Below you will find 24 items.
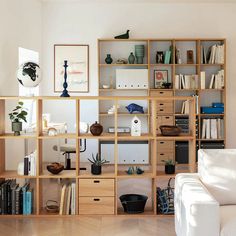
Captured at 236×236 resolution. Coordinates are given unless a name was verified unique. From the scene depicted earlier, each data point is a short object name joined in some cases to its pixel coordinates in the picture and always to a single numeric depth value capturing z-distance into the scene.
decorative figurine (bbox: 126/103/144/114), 7.83
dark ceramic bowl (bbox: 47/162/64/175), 4.82
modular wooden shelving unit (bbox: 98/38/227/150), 7.91
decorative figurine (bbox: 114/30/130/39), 7.80
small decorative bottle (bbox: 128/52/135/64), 7.83
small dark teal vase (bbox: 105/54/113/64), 7.84
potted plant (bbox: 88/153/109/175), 4.82
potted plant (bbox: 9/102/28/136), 4.89
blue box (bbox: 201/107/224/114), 7.79
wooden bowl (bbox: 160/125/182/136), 4.85
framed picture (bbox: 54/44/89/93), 8.01
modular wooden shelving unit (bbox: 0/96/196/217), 4.75
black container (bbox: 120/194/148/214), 4.79
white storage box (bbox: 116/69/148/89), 7.85
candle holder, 4.91
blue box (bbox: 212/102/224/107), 7.81
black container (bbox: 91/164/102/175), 4.82
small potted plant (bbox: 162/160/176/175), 4.84
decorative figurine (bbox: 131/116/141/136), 4.84
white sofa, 3.12
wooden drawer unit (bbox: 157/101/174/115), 7.86
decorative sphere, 5.08
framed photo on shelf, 8.02
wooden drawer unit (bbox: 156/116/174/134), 7.86
